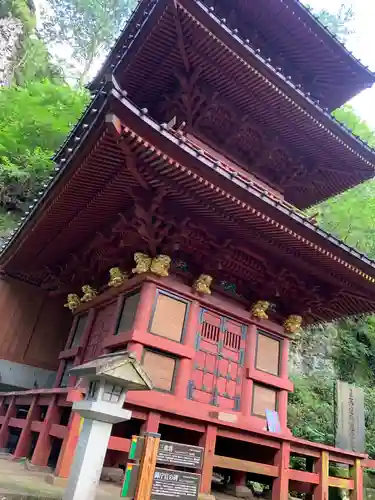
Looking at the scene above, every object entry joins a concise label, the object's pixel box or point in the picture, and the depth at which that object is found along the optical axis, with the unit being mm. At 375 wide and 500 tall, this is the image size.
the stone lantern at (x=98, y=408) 3494
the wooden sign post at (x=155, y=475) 3578
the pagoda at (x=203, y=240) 5500
